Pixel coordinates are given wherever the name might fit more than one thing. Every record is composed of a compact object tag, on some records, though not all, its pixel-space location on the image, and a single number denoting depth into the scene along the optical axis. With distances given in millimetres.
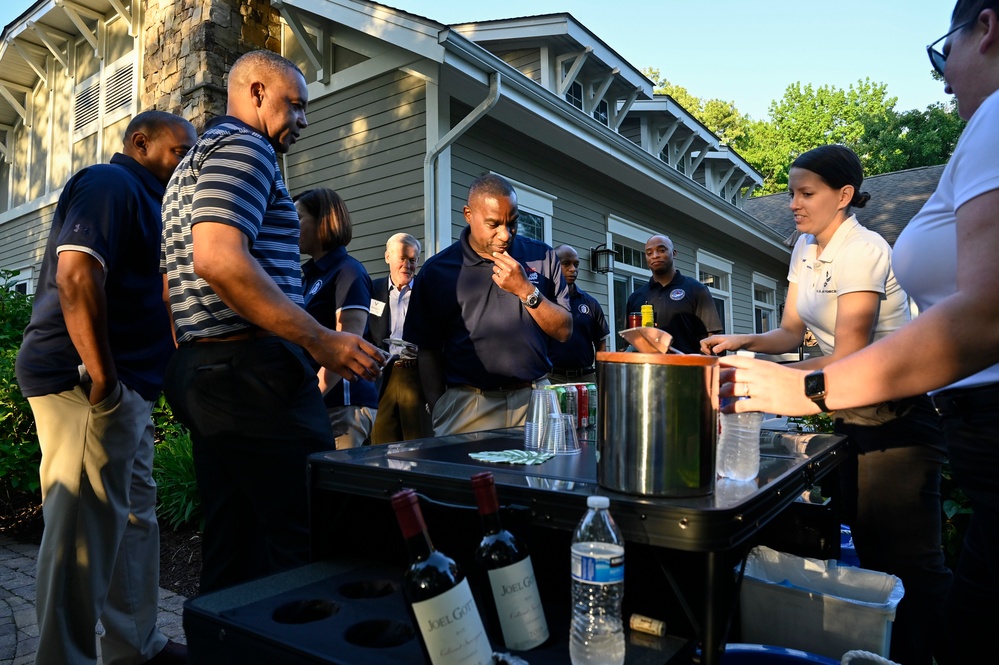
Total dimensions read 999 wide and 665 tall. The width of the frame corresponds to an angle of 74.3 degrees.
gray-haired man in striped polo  1875
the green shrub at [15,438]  5035
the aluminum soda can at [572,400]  2285
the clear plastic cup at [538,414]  1966
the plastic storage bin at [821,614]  1696
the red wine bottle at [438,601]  1034
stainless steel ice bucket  1177
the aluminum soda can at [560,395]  2198
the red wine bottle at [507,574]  1162
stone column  6492
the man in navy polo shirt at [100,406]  2344
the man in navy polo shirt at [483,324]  3150
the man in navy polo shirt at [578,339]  5562
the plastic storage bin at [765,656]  1526
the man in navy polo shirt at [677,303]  5977
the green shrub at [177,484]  4762
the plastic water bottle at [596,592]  1073
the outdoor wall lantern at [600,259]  9242
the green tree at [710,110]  37656
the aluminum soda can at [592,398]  2538
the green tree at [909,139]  32031
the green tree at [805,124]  36656
